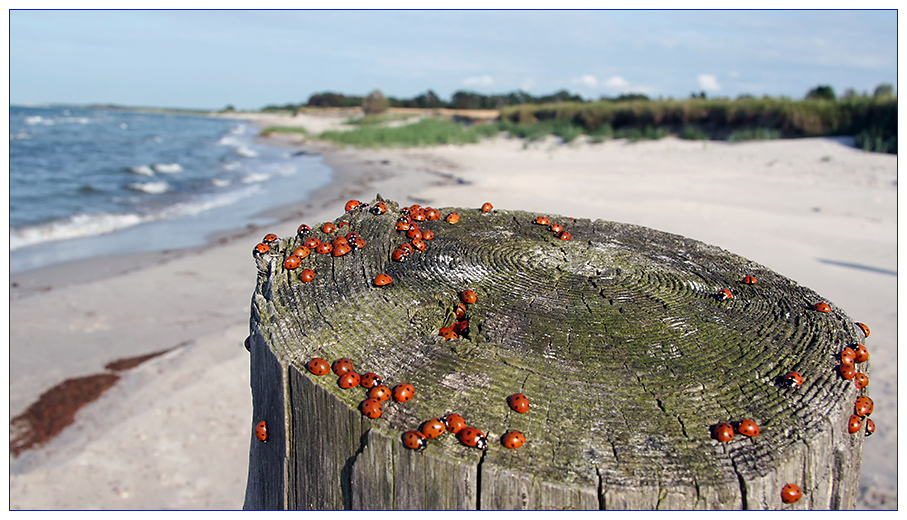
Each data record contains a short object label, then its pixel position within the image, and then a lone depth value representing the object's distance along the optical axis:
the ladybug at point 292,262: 0.36
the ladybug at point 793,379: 0.31
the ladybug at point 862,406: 0.33
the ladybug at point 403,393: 0.29
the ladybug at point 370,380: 0.30
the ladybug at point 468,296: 0.34
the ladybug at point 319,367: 0.30
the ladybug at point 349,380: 0.30
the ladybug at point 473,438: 0.28
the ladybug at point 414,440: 0.28
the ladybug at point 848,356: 0.32
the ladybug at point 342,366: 0.30
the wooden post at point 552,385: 0.28
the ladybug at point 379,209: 0.43
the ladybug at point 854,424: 0.32
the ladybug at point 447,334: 0.32
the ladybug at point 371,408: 0.29
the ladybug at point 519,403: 0.29
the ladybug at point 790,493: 0.29
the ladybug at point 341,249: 0.38
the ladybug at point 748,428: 0.29
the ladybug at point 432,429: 0.28
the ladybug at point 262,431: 0.33
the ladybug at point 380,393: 0.29
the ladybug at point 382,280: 0.35
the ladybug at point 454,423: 0.28
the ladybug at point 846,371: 0.32
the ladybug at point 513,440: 0.28
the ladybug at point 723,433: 0.29
